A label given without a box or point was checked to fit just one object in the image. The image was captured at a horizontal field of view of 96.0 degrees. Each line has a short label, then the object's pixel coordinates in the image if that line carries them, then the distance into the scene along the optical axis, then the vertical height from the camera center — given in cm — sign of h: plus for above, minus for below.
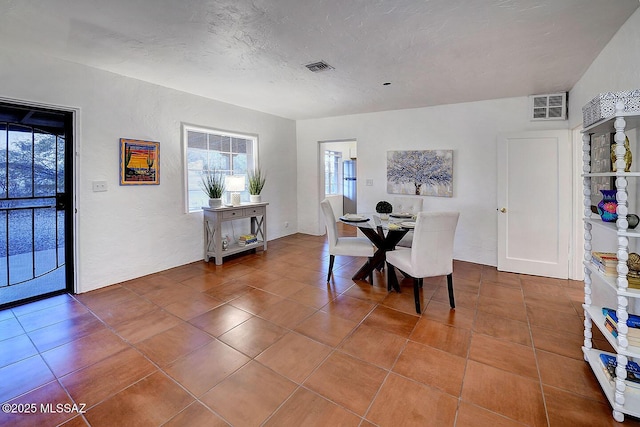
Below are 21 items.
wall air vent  369 +135
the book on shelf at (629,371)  158 -91
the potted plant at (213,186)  425 +39
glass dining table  310 -22
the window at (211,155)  427 +92
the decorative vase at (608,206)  172 +2
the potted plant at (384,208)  383 +4
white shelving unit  148 -43
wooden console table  414 -17
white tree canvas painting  448 +63
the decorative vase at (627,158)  164 +30
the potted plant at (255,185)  493 +47
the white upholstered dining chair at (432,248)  261 -34
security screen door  283 +10
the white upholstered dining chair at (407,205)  420 +9
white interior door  358 +10
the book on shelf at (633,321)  157 -63
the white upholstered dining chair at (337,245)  335 -40
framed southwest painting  343 +63
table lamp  445 +41
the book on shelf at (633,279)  153 -37
